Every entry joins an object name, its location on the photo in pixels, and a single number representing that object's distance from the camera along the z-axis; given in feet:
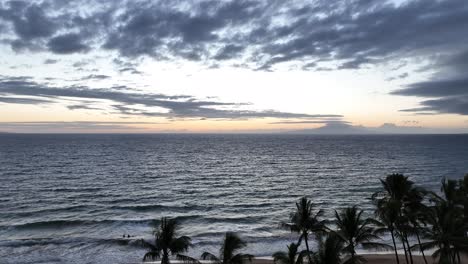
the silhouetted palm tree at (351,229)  90.33
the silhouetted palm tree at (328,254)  65.82
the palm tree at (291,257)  73.36
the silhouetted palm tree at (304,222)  93.97
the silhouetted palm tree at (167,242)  82.84
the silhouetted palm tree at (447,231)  82.74
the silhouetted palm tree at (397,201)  89.01
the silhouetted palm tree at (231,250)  80.82
